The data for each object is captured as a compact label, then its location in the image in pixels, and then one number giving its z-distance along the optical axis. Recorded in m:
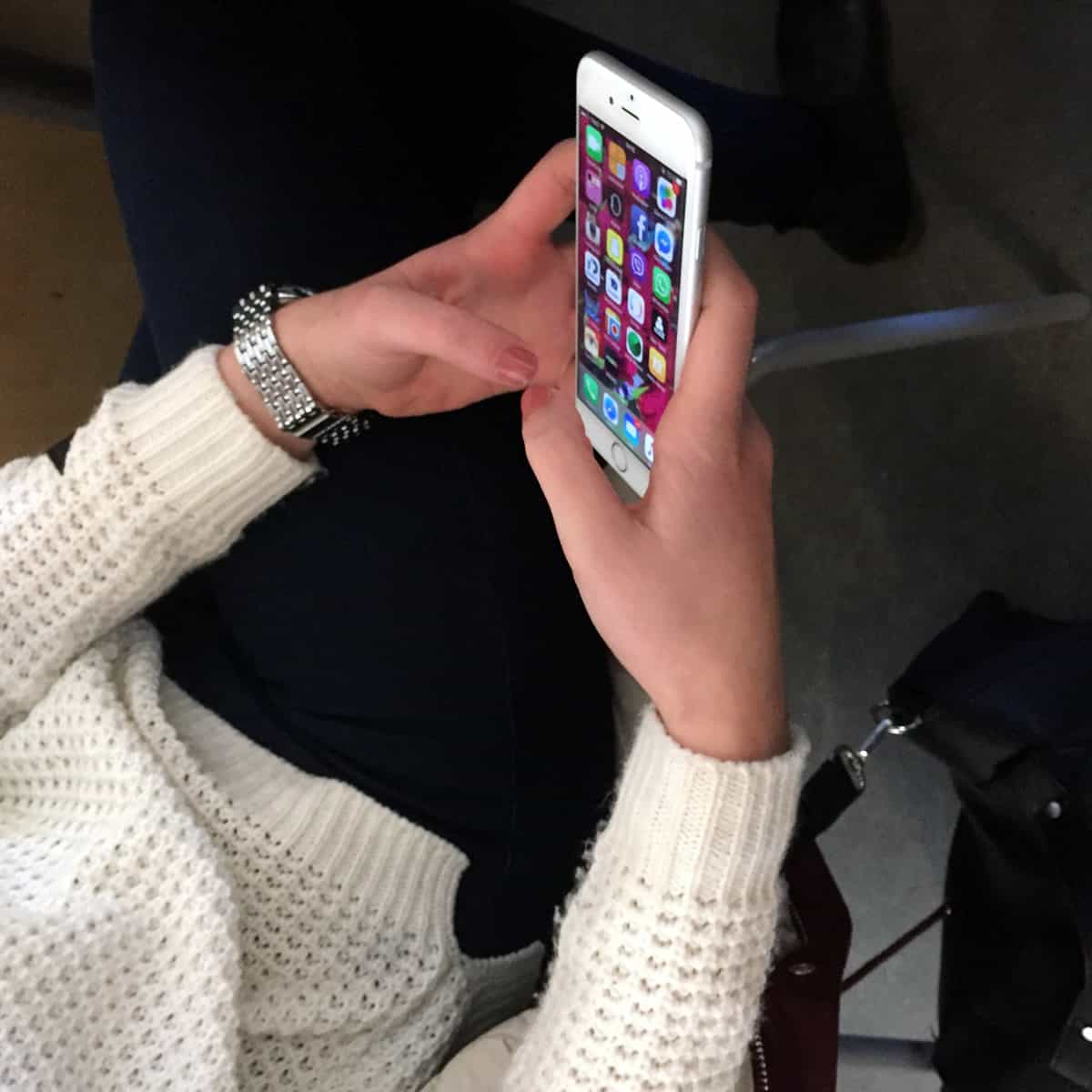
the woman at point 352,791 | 0.46
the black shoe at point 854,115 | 0.85
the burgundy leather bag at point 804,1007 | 0.55
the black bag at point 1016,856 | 0.55
